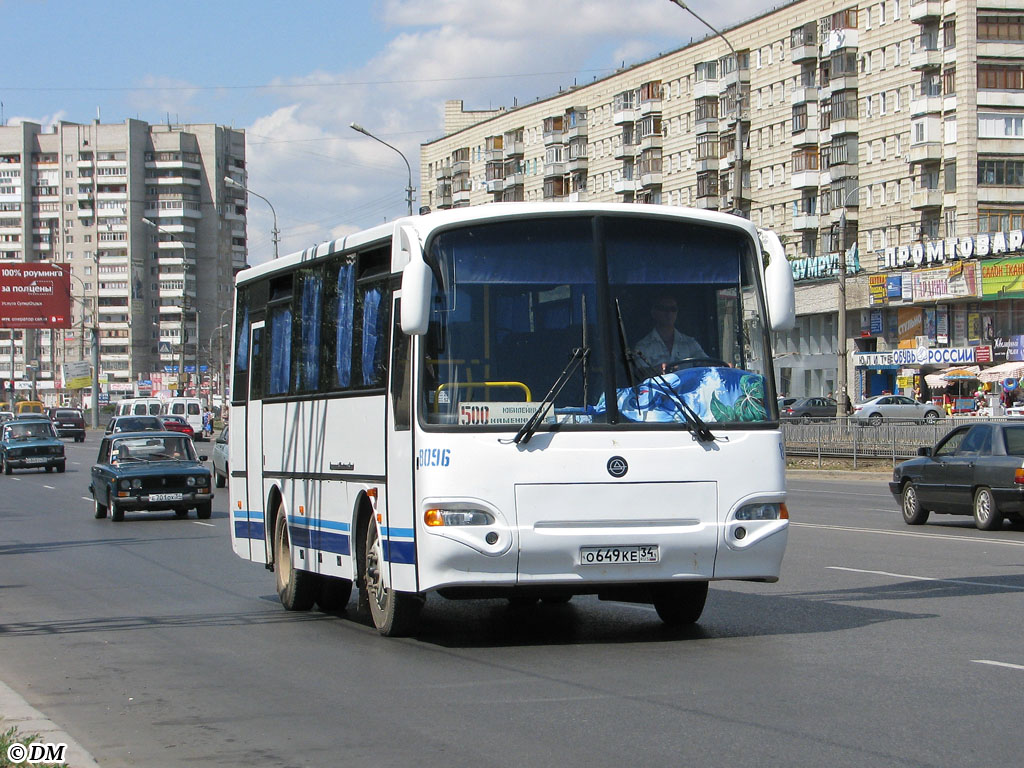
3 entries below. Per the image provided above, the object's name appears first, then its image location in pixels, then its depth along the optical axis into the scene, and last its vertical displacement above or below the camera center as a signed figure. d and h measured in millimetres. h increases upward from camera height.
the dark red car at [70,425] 93250 -151
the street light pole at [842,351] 62688 +2547
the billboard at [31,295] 94625 +7366
